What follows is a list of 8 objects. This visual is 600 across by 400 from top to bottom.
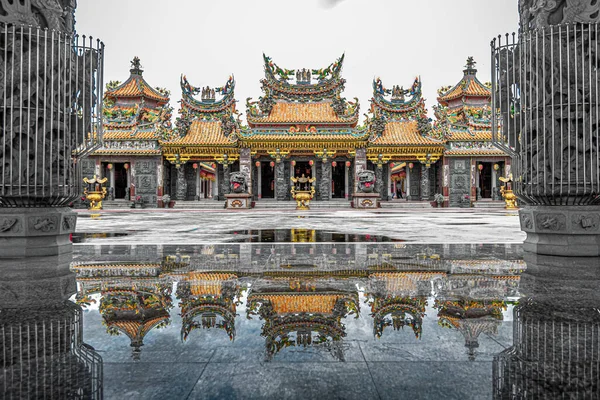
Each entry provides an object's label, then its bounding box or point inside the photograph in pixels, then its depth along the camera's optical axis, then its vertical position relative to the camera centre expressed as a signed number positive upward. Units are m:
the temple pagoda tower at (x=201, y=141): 31.06 +5.08
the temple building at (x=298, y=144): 30.86 +4.76
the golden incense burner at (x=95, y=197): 25.88 +0.42
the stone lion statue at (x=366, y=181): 26.83 +1.51
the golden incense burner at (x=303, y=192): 26.56 +0.86
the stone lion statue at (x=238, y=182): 26.67 +1.46
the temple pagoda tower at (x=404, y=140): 31.08 +5.12
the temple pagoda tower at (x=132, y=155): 31.09 +3.94
